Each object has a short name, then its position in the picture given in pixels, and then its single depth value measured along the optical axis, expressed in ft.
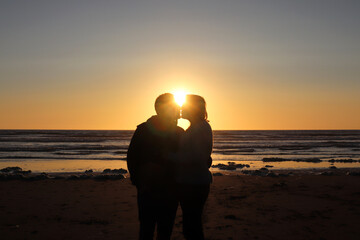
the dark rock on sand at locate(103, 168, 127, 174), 52.11
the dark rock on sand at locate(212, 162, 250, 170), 58.54
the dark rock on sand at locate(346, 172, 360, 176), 45.98
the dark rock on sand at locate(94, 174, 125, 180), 43.09
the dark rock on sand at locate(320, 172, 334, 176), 46.42
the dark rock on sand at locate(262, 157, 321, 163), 74.17
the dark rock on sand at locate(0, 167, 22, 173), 53.67
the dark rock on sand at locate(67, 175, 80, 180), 43.00
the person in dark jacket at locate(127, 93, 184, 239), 11.80
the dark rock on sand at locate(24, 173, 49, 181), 41.57
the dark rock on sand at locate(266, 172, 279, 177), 45.96
